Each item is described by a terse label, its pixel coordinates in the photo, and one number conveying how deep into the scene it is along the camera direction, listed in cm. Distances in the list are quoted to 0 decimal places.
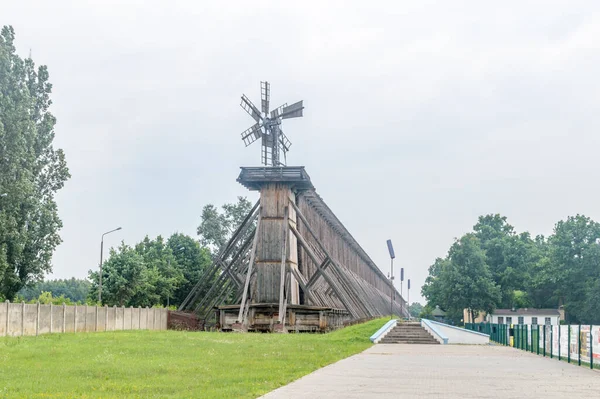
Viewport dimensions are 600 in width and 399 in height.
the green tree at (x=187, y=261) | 6900
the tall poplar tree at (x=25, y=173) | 4344
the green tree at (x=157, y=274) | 5825
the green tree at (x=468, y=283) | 8662
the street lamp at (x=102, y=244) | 4862
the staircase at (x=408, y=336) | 3812
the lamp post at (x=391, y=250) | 5591
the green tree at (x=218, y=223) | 10456
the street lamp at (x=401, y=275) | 5789
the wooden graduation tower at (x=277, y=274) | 5409
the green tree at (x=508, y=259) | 9156
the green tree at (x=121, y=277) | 5494
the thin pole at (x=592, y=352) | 2175
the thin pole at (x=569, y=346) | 2462
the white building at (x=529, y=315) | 9900
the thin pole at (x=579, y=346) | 2324
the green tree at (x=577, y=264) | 7631
